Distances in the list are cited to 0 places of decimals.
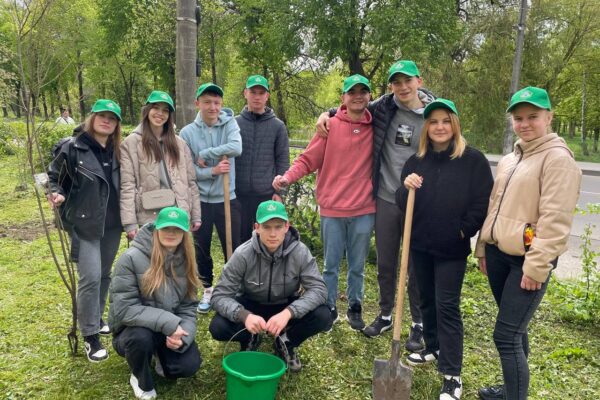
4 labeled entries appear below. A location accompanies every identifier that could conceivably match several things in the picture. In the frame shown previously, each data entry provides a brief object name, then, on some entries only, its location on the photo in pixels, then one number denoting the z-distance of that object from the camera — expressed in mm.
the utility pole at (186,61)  5656
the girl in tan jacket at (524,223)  2293
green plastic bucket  2477
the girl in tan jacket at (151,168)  3305
